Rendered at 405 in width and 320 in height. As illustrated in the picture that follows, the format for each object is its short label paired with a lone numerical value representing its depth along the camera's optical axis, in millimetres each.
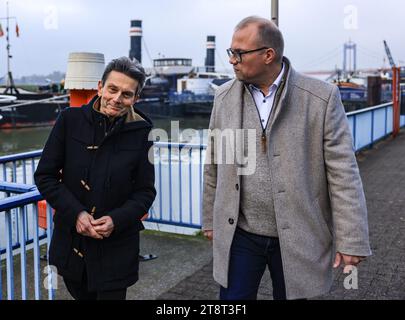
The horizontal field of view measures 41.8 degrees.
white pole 6809
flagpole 41756
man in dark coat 2625
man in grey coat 2512
